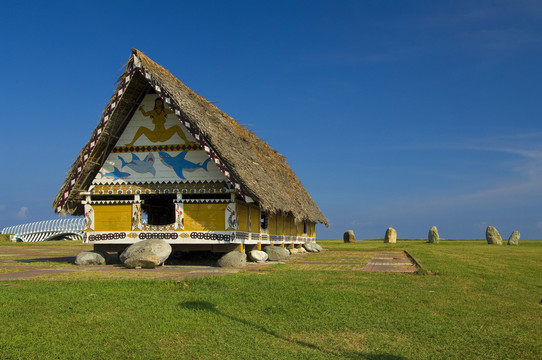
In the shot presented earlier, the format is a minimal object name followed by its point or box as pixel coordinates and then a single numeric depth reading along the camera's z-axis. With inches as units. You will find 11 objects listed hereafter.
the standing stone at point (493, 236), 1457.9
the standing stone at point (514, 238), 1419.8
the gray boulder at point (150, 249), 505.4
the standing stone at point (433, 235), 1523.1
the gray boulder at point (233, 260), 523.5
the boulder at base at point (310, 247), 1027.9
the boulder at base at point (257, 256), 613.0
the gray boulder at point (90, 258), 556.1
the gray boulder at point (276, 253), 658.2
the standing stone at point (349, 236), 1792.6
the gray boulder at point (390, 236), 1654.8
